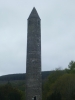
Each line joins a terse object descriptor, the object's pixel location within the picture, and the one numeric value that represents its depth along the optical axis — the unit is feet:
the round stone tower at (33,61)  133.39
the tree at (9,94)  164.08
